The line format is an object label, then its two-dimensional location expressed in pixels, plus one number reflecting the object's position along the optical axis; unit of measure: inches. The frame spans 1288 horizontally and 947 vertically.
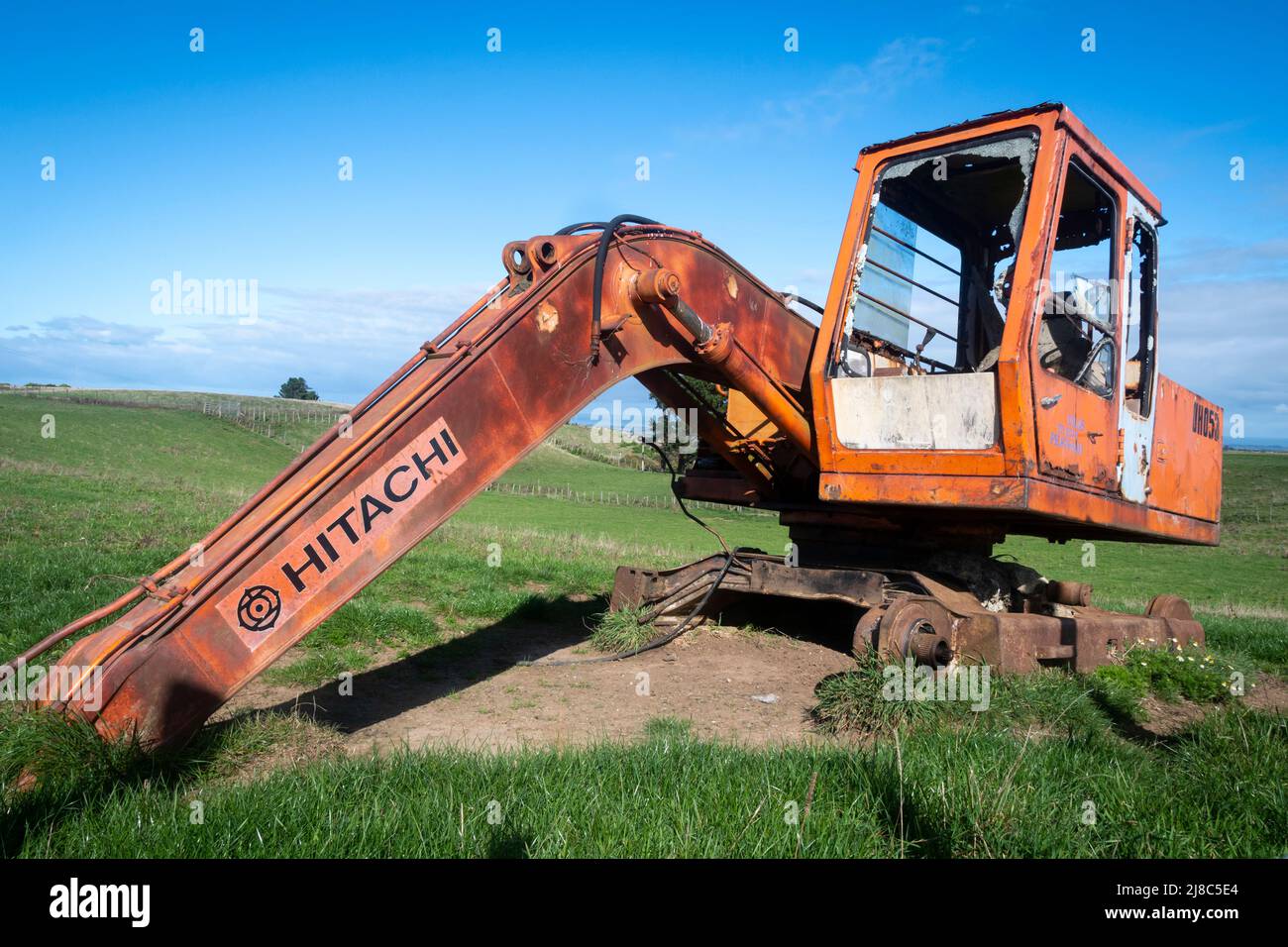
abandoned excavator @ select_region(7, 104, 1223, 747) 150.9
